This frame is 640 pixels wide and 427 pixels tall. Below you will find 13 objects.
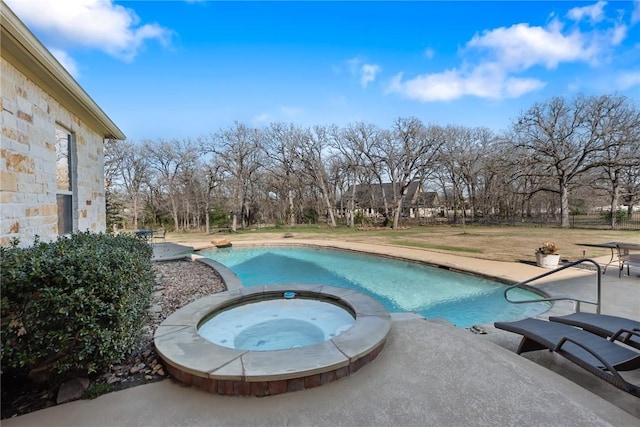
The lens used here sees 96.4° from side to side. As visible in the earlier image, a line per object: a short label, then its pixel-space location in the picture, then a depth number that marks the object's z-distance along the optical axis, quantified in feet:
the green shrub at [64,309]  6.16
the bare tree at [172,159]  78.12
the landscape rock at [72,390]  6.77
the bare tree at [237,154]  69.56
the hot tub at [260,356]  6.94
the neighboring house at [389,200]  88.89
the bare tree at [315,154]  76.23
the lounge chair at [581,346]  6.57
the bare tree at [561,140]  62.03
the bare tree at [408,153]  68.33
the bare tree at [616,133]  55.88
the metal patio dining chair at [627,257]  19.04
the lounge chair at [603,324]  8.05
